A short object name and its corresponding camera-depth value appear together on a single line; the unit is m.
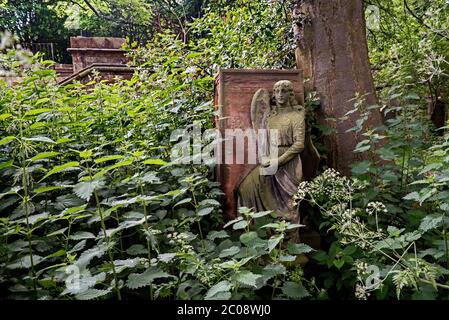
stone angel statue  3.27
